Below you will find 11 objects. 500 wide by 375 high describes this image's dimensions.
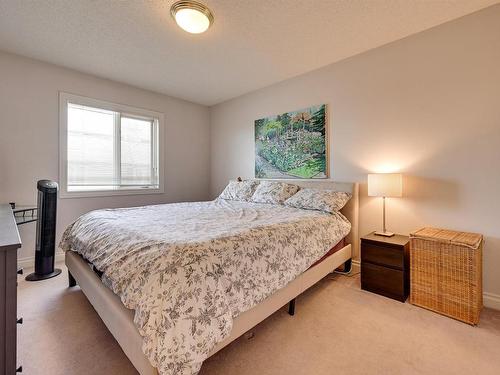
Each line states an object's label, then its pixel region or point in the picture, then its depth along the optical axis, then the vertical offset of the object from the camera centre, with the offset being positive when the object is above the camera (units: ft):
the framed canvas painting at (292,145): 10.15 +1.99
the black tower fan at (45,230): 8.08 -1.46
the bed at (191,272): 3.44 -1.57
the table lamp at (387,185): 7.38 +0.08
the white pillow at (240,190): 11.12 -0.11
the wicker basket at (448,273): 5.78 -2.21
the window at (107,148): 10.28 +1.91
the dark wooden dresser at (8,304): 3.03 -1.50
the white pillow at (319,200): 8.23 -0.44
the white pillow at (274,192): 9.83 -0.18
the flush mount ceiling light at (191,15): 6.20 +4.62
